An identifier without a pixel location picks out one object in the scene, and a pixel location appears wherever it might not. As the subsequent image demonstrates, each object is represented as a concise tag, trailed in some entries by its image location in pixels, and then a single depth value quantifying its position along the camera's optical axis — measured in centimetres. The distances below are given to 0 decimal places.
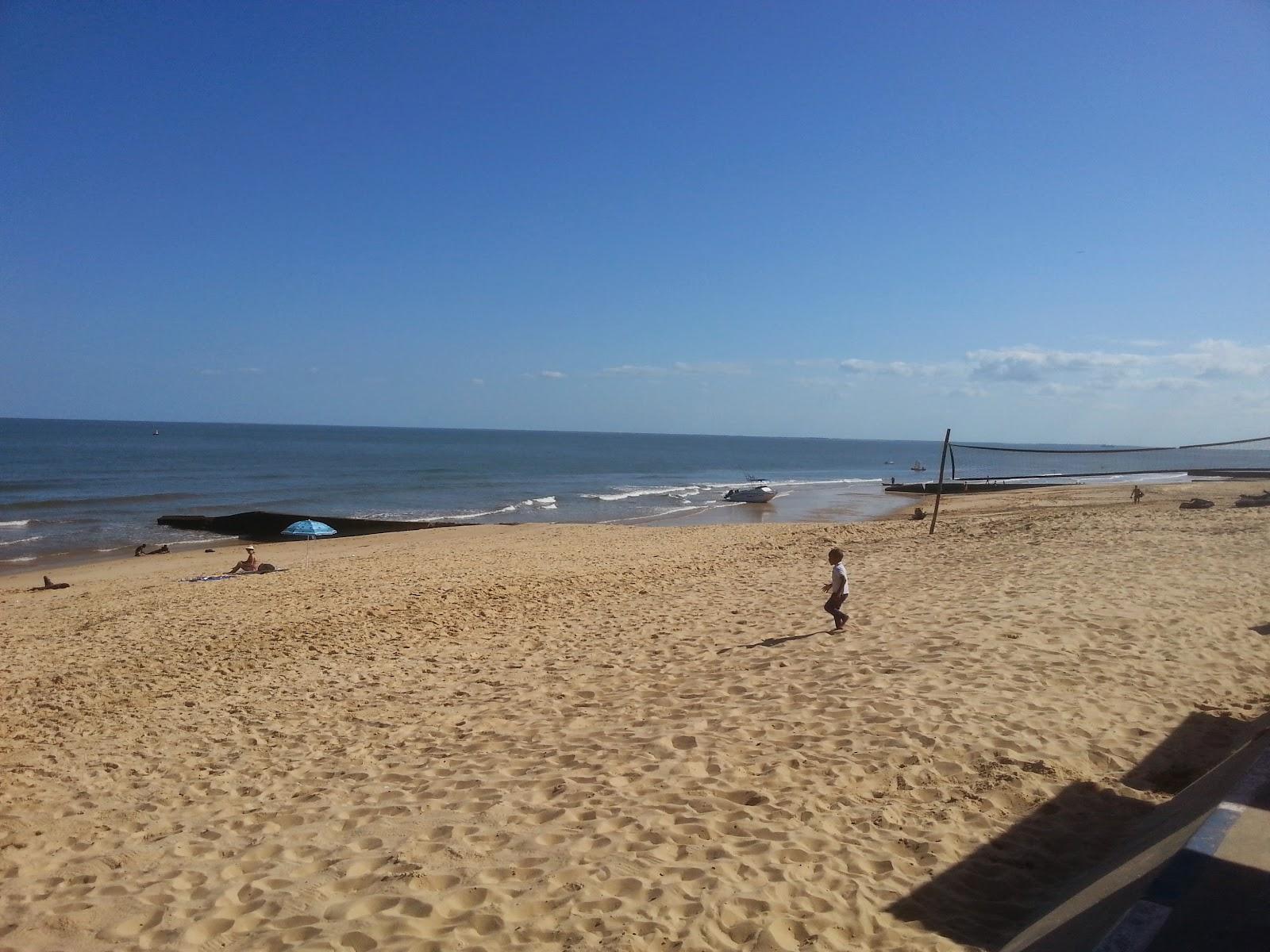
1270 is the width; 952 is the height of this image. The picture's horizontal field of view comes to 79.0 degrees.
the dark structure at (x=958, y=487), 4034
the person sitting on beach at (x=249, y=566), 1745
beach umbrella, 2548
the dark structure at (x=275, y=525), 2762
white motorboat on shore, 3878
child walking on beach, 893
